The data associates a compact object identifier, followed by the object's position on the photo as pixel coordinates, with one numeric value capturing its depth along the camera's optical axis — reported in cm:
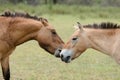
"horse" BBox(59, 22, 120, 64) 1511
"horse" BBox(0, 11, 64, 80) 1589
